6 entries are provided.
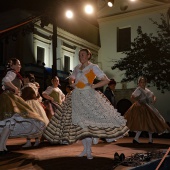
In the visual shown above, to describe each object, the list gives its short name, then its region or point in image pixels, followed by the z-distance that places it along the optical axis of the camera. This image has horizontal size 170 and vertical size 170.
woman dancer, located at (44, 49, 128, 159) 4.89
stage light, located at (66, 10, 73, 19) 10.71
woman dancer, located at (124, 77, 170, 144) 8.14
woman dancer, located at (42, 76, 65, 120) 8.72
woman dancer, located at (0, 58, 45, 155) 5.54
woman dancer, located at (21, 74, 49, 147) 7.32
